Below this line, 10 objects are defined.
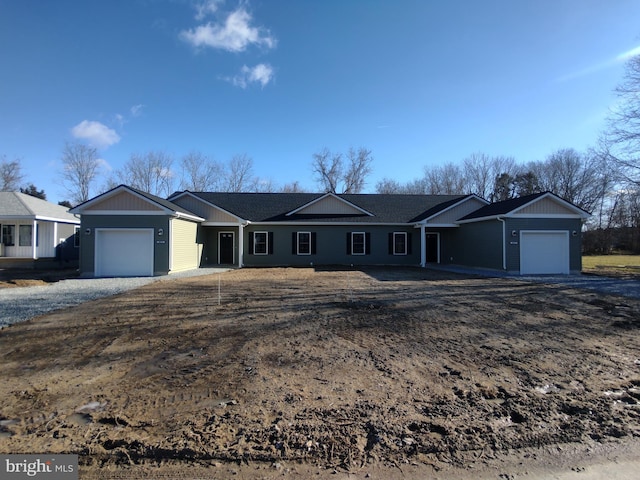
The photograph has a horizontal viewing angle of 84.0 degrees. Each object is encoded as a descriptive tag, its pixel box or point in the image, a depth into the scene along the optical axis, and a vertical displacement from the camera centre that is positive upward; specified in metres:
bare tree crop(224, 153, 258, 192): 42.31 +7.61
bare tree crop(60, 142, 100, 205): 40.41 +7.52
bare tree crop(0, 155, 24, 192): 39.53 +8.05
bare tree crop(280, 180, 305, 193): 46.49 +7.69
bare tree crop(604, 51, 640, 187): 20.12 +4.83
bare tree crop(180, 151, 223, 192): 40.89 +7.48
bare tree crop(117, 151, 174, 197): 40.66 +8.17
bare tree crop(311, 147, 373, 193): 44.53 +8.81
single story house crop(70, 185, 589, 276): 15.05 +0.81
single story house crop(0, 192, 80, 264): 19.33 +1.06
